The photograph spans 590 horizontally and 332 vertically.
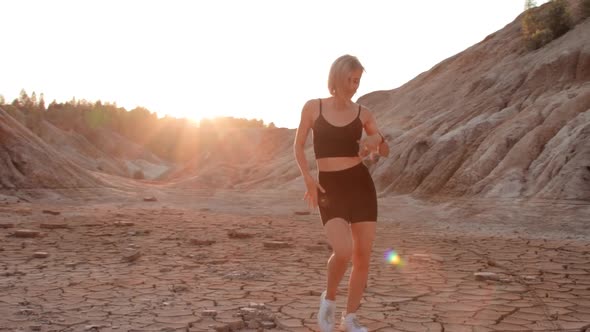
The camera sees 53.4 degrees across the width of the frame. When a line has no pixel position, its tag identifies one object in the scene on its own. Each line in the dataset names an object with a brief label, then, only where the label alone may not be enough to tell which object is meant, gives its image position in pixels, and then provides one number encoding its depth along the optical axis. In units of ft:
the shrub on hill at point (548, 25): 90.07
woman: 12.00
